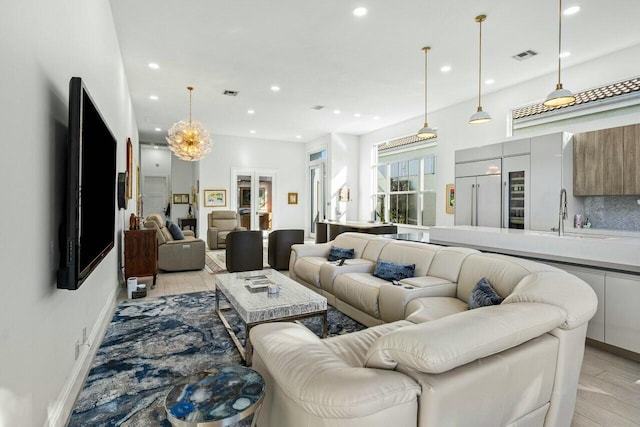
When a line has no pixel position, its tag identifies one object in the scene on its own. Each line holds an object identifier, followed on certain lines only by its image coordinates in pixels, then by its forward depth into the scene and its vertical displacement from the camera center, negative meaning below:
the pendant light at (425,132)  4.96 +1.16
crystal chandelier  6.23 +1.29
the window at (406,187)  7.85 +0.57
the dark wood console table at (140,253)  4.79 -0.65
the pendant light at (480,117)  4.30 +1.19
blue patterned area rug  2.04 -1.20
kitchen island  2.69 -0.50
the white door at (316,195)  10.66 +0.44
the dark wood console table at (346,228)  7.36 -0.44
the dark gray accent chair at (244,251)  5.62 -0.72
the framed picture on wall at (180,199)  11.67 +0.31
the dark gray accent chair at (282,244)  6.06 -0.64
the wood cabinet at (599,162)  4.21 +0.64
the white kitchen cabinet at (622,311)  2.68 -0.81
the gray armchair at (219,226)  8.82 -0.48
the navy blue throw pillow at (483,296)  2.27 -0.59
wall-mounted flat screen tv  1.64 +0.09
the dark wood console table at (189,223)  11.30 -0.50
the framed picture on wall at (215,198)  9.95 +0.30
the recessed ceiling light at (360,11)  3.59 +2.13
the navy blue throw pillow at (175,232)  6.43 -0.46
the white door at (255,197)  10.48 +0.35
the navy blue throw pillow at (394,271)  3.39 -0.63
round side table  1.20 -0.74
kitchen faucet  3.45 -0.01
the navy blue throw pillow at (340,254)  4.44 -0.59
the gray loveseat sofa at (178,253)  5.93 -0.79
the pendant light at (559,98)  3.28 +1.10
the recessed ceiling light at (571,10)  3.53 +2.12
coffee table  2.64 -0.78
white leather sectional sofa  1.13 -0.61
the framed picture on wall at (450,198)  6.94 +0.24
